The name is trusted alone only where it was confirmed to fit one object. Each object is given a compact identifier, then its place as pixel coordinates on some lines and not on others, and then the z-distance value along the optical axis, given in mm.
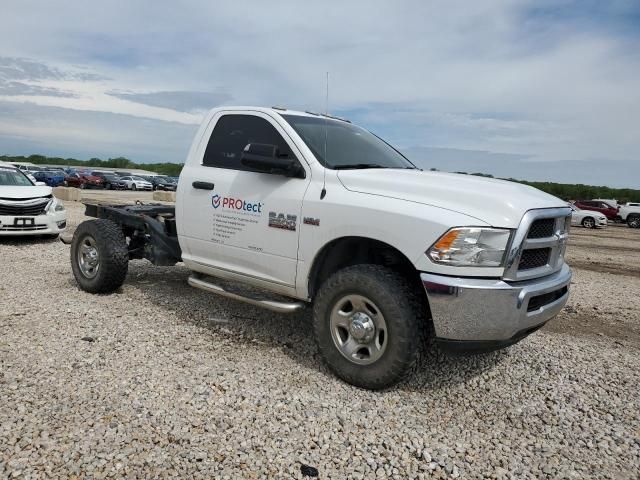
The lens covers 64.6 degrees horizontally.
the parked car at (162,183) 52141
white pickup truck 3213
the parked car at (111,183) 47781
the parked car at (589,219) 26328
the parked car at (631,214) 28547
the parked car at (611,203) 30212
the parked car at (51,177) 45344
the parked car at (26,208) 9195
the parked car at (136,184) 48531
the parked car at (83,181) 46094
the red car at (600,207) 29666
